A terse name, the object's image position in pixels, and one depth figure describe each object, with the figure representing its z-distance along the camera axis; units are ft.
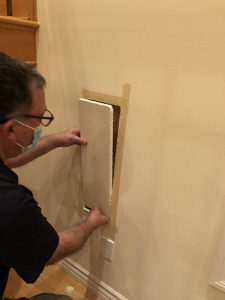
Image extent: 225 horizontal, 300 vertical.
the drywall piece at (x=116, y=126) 3.87
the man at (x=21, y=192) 2.81
